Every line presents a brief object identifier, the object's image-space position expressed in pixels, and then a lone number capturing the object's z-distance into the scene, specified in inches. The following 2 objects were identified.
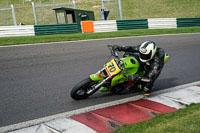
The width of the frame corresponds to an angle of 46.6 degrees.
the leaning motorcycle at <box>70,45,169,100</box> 208.8
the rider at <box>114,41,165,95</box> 213.0
